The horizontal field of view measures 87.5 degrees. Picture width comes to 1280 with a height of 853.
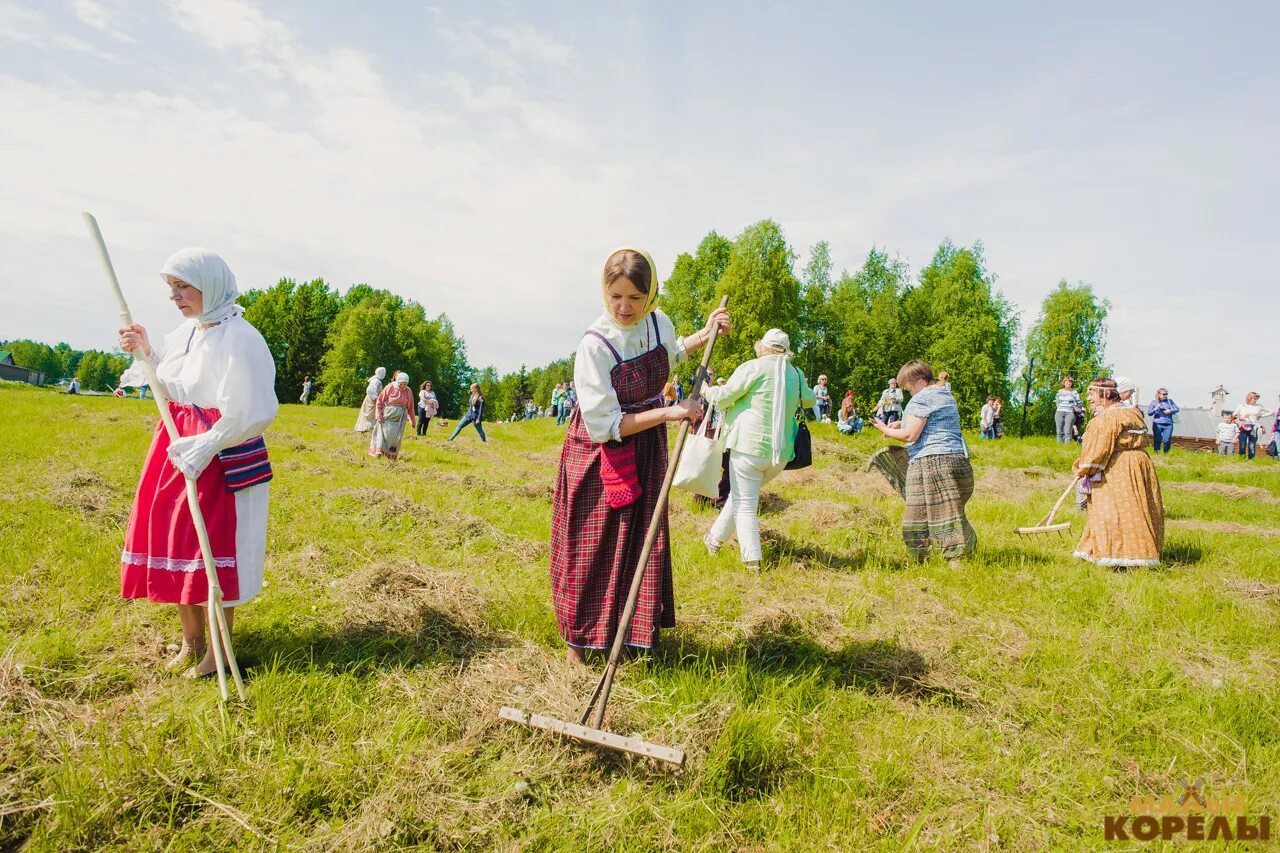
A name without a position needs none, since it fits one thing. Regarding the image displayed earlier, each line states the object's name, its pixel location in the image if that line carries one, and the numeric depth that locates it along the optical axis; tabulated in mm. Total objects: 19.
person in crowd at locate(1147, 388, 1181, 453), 19375
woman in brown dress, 6656
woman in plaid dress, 3426
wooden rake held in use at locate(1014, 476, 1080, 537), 7410
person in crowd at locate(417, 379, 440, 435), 19891
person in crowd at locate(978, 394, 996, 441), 22359
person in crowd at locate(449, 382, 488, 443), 19686
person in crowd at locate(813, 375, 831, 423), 24044
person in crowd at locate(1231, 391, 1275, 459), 19484
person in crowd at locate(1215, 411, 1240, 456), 20641
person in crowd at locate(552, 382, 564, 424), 27984
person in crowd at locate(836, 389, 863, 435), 20625
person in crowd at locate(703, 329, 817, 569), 6082
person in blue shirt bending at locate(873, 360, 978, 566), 6406
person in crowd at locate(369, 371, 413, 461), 13430
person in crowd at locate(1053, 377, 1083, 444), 19656
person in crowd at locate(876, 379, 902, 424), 20484
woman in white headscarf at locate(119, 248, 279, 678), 3367
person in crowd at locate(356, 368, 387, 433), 16594
